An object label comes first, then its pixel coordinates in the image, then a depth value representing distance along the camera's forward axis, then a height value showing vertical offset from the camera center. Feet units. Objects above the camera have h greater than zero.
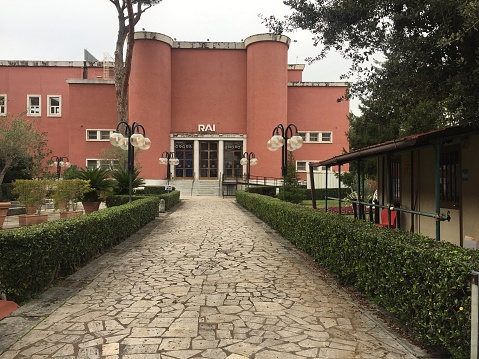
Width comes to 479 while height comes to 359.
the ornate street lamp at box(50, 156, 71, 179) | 91.49 +3.98
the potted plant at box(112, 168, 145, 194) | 49.08 -0.48
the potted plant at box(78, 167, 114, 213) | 43.21 -1.01
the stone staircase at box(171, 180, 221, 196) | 100.17 -2.41
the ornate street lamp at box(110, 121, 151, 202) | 36.45 +3.55
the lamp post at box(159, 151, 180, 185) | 89.94 +4.29
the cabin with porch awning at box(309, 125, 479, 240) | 15.40 +1.68
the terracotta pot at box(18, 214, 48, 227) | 37.65 -4.09
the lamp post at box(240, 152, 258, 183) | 100.96 +5.03
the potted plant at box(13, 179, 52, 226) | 39.52 -1.43
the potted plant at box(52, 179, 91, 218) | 39.75 -1.47
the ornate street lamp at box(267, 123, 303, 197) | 36.70 +3.48
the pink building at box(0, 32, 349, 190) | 104.78 +21.33
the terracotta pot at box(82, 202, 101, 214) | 43.55 -3.20
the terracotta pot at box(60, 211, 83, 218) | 40.59 -3.82
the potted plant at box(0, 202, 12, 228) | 34.37 -2.89
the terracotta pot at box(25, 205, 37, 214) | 41.97 -3.42
